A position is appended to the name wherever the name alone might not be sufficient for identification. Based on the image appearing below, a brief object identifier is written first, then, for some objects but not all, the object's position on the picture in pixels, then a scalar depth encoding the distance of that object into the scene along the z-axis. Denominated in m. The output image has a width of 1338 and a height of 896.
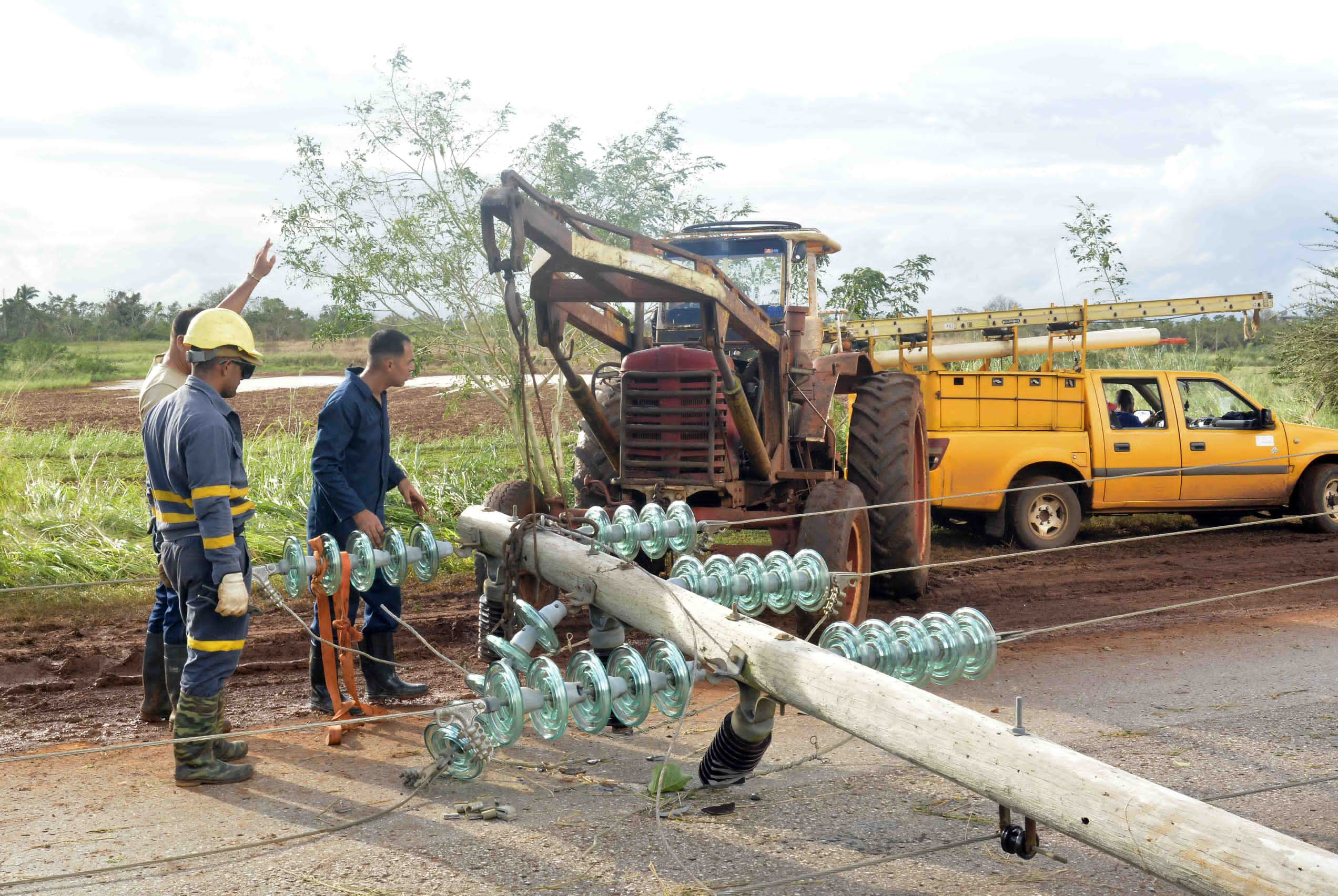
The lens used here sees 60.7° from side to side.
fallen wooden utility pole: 2.63
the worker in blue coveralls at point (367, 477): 6.21
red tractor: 6.41
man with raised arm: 5.80
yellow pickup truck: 11.36
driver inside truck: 11.78
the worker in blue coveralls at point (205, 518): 5.05
